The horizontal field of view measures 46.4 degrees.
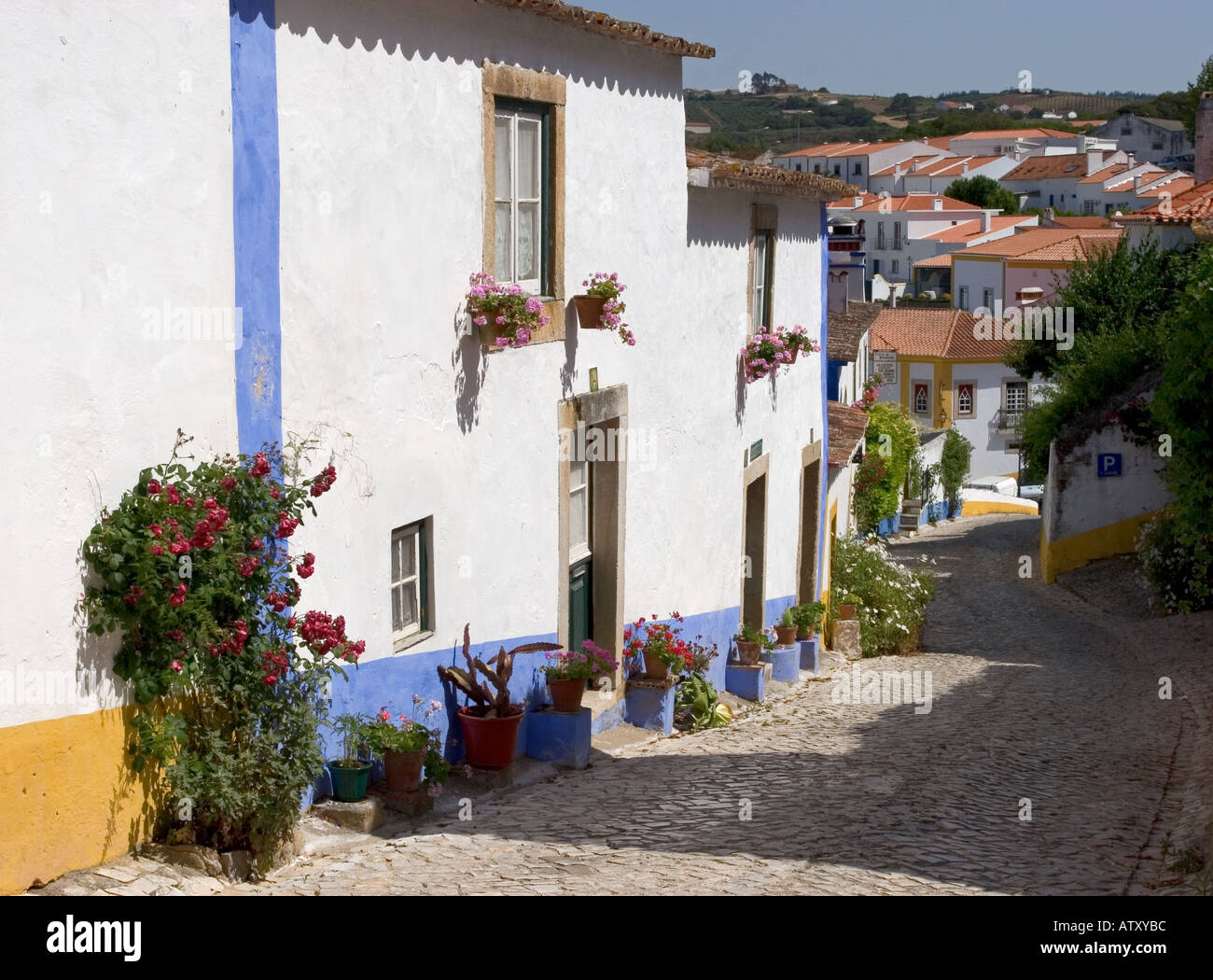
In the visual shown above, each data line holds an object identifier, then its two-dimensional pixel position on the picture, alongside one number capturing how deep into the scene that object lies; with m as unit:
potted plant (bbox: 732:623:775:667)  14.36
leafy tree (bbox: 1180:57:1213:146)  75.06
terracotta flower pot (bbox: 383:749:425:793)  7.75
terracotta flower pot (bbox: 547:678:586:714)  9.66
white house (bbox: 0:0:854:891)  5.66
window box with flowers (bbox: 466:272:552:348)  8.56
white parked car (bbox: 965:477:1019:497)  49.22
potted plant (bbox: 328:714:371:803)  7.49
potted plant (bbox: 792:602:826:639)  16.30
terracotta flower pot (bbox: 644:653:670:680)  11.53
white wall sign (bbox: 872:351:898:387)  52.88
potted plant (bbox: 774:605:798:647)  15.83
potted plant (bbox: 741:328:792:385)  14.10
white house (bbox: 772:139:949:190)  117.88
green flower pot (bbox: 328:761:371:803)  7.49
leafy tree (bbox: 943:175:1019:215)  99.00
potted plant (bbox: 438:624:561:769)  8.70
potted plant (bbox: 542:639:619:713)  9.66
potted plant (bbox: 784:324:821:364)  14.49
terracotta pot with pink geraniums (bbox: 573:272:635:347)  10.01
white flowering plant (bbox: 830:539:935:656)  19.22
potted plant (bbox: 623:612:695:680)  11.52
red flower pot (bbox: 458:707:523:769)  8.71
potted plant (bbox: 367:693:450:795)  7.68
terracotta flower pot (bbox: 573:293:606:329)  10.02
